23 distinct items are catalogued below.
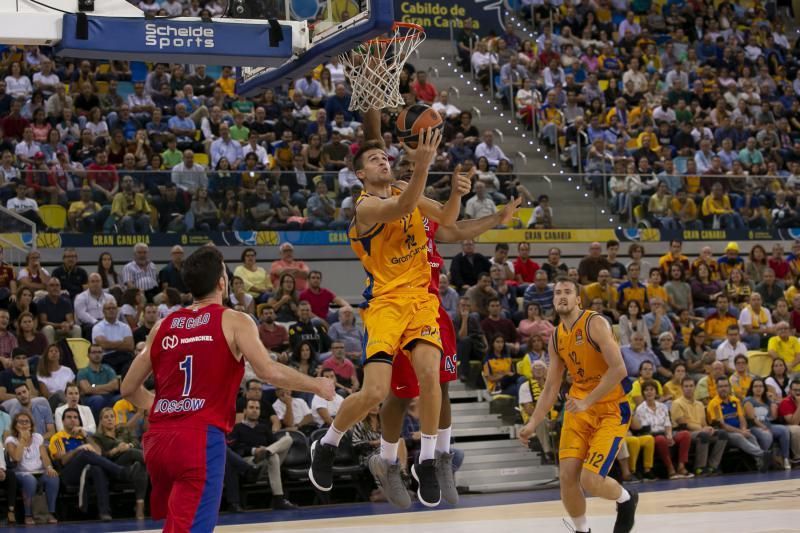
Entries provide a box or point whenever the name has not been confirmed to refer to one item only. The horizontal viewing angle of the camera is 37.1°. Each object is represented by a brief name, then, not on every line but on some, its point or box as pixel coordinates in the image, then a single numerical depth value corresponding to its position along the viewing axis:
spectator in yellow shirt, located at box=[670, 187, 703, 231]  20.59
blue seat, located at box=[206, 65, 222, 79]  22.47
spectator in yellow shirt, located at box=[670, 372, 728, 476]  16.56
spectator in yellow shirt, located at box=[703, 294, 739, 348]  18.78
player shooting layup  7.79
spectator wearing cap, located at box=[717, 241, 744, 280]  20.27
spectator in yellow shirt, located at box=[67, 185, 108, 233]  16.41
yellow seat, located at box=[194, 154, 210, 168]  18.98
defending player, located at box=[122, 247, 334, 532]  6.08
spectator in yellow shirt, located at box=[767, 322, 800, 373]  18.23
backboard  9.11
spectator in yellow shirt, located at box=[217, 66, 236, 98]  21.42
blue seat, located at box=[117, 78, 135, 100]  20.84
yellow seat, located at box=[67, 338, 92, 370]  14.95
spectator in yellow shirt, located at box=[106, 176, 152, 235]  16.55
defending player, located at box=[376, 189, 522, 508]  7.98
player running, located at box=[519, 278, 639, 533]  9.12
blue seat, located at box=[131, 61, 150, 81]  21.39
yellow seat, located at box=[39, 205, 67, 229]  16.31
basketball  7.70
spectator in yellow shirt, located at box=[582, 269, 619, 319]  18.03
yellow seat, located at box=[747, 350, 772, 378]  18.30
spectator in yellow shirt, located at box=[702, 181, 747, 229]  20.75
